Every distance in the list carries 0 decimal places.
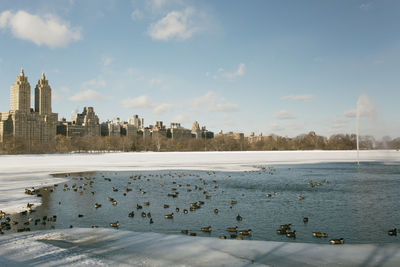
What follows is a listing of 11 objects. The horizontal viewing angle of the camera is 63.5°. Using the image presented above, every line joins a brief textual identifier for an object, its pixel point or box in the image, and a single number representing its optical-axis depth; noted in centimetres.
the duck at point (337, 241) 1245
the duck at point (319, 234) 1357
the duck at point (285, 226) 1441
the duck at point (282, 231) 1402
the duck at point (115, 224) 1543
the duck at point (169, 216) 1712
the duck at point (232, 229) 1443
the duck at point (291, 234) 1368
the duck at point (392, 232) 1388
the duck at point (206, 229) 1453
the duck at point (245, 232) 1394
